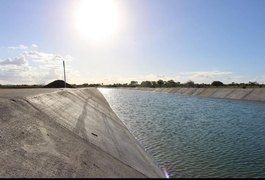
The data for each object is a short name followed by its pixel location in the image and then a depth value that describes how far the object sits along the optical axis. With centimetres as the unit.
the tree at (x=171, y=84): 11646
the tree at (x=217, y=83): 8628
